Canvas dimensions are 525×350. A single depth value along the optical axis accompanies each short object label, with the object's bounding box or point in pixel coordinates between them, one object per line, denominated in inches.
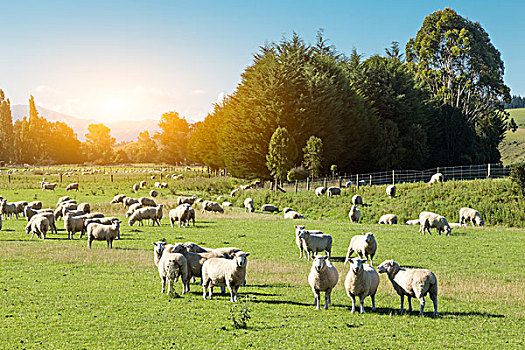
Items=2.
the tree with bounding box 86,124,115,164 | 6306.6
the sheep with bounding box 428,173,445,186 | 1810.8
